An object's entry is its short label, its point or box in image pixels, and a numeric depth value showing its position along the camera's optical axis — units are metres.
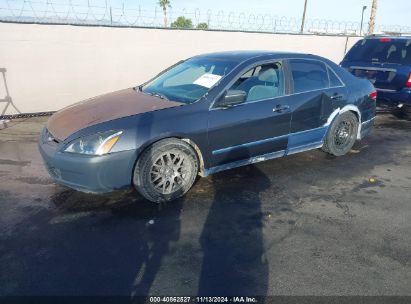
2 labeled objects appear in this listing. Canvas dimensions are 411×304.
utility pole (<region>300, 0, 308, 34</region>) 13.51
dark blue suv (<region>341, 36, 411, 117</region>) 7.18
